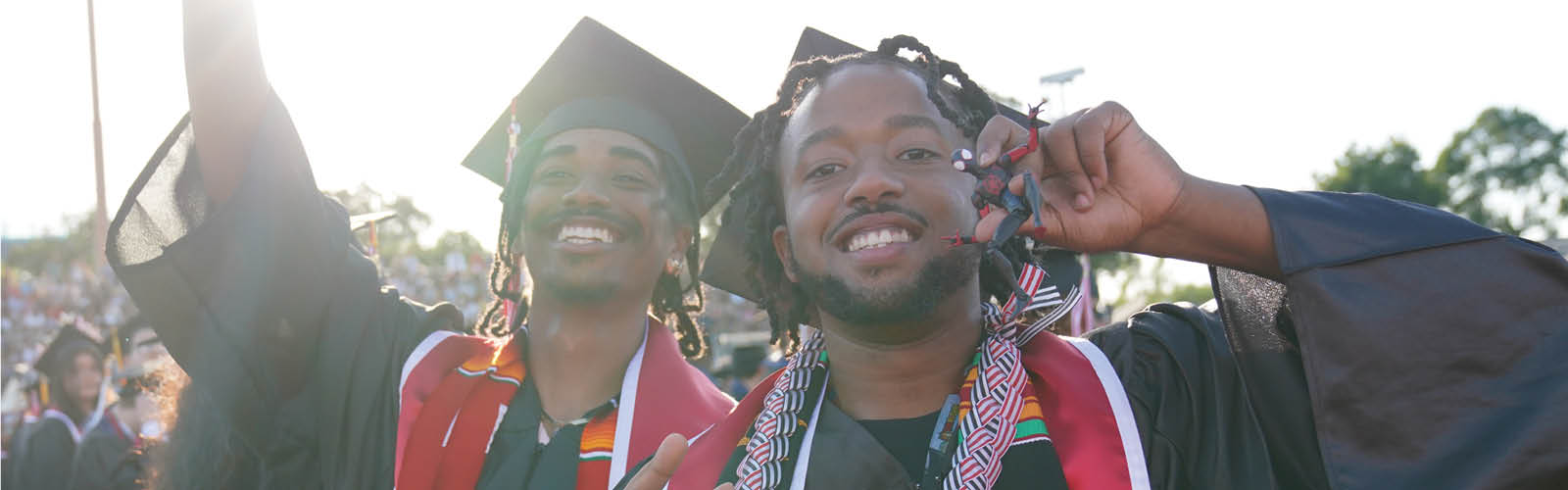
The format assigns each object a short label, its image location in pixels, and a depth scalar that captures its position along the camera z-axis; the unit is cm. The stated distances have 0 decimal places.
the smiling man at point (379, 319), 247
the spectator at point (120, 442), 668
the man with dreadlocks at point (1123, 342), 164
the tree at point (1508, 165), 3653
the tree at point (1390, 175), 3325
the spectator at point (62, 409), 718
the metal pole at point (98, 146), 1370
